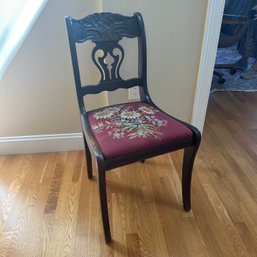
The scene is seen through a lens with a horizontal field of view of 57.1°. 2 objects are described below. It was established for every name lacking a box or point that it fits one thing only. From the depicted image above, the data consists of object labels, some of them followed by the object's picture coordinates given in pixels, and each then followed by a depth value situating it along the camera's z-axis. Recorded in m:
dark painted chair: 0.98
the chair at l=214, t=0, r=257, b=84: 2.57
